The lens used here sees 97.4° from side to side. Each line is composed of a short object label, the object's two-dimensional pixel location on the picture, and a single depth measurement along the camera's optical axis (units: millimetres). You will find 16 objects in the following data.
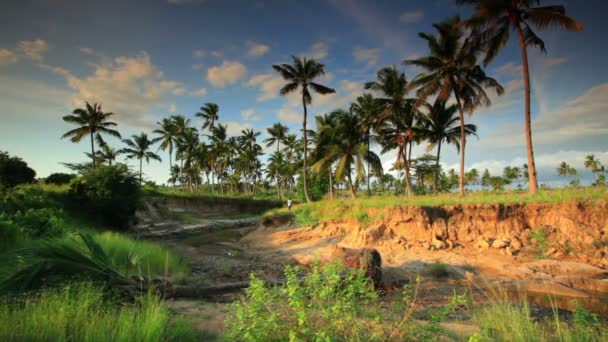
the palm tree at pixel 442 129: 27766
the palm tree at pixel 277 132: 47062
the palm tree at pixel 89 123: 37312
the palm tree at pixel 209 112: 48406
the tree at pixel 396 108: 25844
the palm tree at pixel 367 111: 28109
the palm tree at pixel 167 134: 49431
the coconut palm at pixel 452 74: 19719
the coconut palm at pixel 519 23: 14383
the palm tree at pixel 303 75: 27292
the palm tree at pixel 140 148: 51062
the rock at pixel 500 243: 11328
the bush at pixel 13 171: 18188
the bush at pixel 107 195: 18547
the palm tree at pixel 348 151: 29203
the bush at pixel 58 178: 29811
